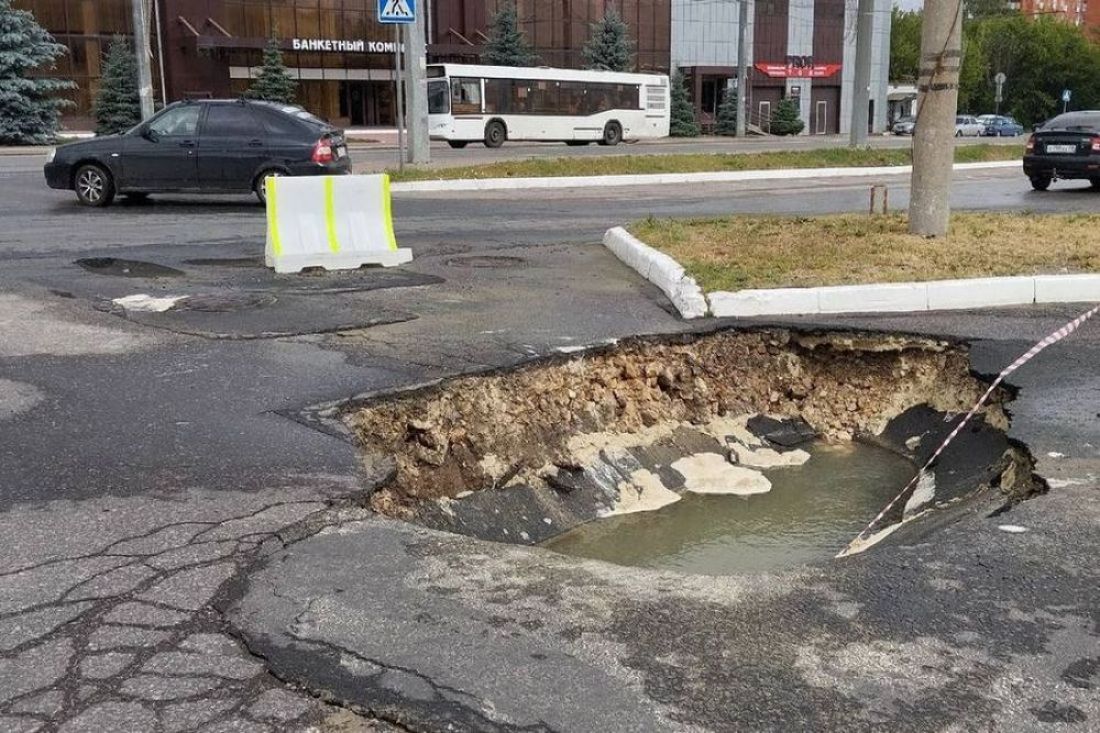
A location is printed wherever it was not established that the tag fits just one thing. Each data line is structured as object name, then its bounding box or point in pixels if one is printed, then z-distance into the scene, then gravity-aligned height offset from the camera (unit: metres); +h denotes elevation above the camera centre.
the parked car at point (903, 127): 65.55 +1.61
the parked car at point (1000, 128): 66.69 +1.51
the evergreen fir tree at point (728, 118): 60.69 +2.02
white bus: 38.44 +1.89
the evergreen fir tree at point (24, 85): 37.06 +2.52
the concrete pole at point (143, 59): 30.25 +2.82
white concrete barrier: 10.90 -0.73
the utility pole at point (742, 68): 54.05 +4.35
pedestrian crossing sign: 18.95 +2.57
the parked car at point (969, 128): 65.12 +1.50
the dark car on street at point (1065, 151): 21.00 +0.02
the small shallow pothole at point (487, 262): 11.60 -1.19
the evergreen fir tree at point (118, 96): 44.84 +2.57
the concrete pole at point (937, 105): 11.21 +0.51
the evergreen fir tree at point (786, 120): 62.19 +1.94
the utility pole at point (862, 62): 27.31 +2.39
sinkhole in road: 6.32 -1.97
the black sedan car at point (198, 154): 16.22 +0.03
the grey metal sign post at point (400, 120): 20.22 +0.75
